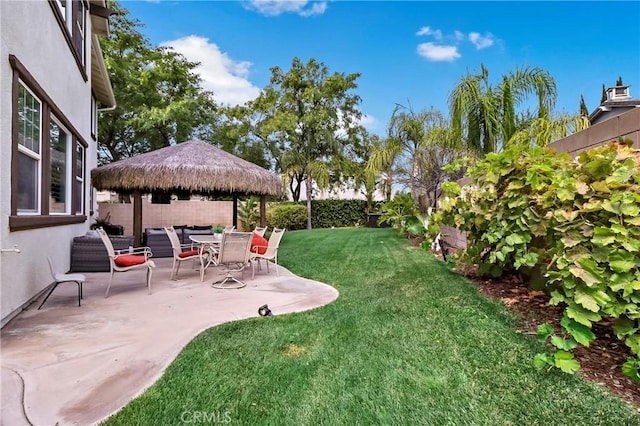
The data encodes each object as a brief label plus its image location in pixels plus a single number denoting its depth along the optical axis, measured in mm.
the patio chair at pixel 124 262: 5711
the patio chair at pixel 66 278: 4670
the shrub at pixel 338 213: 22938
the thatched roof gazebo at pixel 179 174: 9508
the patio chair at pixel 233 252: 6395
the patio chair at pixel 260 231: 8871
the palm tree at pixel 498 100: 8797
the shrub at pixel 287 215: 20578
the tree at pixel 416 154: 15016
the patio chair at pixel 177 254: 7014
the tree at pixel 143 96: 19625
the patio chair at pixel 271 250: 7398
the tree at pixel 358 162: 24266
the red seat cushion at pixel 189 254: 7294
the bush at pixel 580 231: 2680
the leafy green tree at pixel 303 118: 23625
